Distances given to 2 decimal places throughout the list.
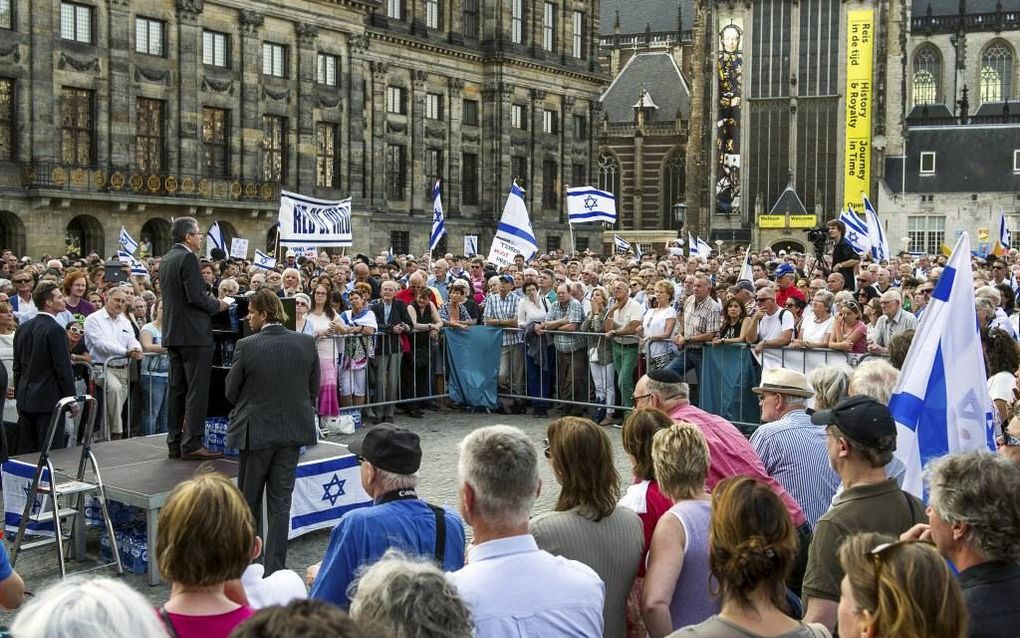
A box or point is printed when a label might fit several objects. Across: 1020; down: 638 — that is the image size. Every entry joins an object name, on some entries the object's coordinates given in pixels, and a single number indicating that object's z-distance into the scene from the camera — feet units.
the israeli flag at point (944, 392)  18.21
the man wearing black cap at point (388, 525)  14.32
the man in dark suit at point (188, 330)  27.78
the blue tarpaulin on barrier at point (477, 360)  51.78
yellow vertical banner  228.63
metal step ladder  24.18
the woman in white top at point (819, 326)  40.65
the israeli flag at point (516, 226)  69.92
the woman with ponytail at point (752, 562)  11.34
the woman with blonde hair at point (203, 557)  11.61
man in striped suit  24.66
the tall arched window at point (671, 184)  263.49
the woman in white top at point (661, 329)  45.29
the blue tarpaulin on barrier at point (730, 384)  42.98
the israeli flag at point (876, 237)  76.33
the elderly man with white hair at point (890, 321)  39.09
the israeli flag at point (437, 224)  84.33
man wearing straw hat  18.95
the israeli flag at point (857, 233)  78.18
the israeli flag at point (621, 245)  123.95
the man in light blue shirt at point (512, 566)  11.94
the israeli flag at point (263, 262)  70.90
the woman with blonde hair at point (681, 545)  14.43
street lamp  159.97
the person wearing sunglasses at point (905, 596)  9.66
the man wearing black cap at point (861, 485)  14.12
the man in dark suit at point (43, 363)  31.22
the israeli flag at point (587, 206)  85.40
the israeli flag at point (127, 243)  78.74
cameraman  53.21
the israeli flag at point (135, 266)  64.54
